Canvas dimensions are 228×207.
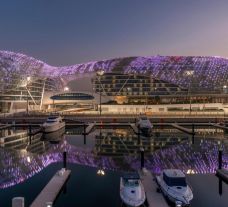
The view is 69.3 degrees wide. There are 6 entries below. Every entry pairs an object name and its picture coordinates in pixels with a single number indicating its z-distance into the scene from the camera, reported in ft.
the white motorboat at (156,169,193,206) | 39.03
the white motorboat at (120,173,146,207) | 37.65
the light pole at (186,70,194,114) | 211.36
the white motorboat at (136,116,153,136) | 96.55
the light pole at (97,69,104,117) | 198.96
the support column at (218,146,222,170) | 53.67
